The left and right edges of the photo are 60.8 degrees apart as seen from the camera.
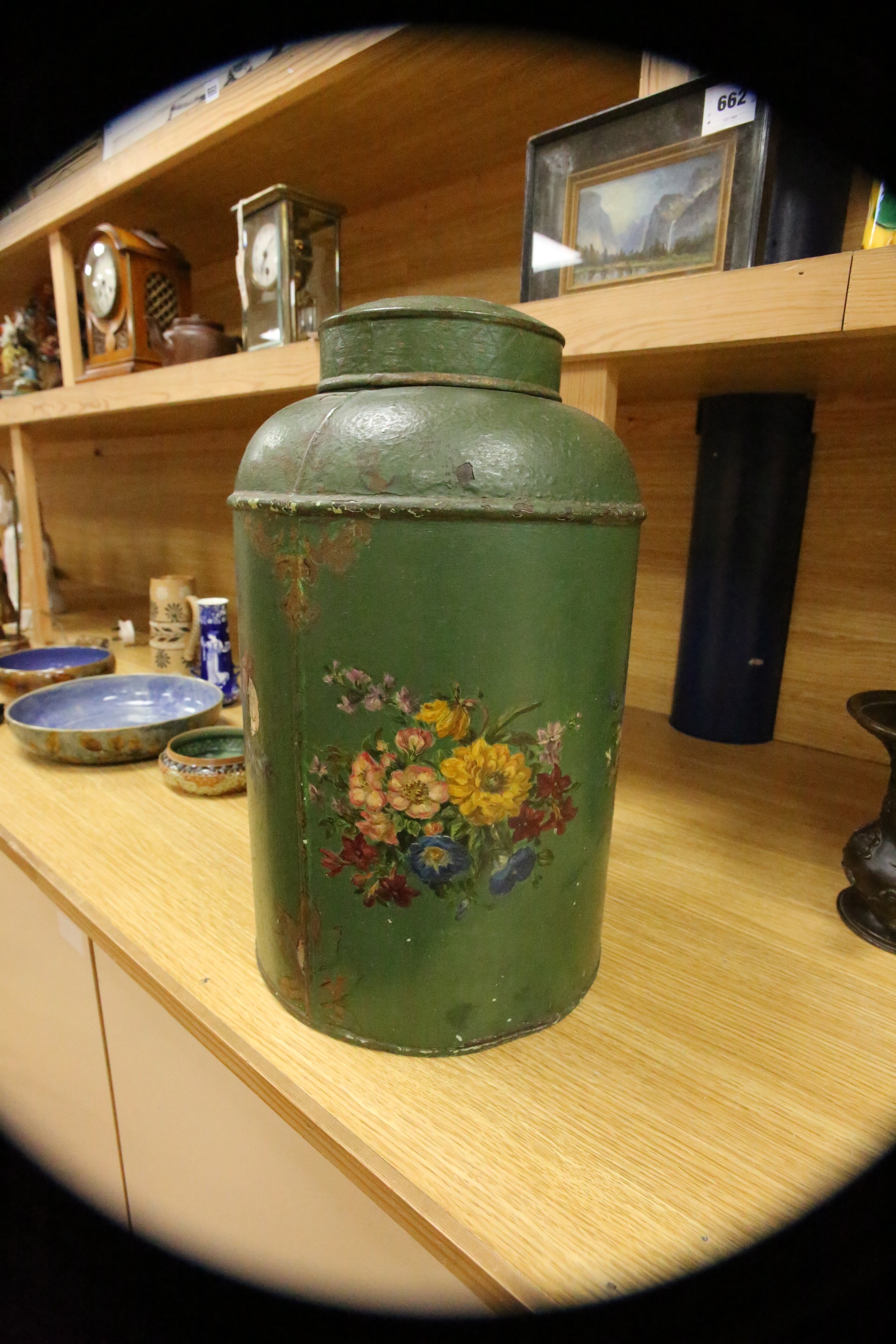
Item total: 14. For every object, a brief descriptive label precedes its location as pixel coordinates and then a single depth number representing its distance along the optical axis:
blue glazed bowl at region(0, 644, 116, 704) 1.26
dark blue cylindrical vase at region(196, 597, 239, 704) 1.30
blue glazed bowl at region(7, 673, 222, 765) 1.01
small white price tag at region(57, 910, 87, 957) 0.74
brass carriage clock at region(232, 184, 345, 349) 1.09
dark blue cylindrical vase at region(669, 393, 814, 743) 1.00
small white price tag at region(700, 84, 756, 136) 0.62
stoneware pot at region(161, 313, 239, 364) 1.26
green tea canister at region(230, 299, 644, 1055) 0.44
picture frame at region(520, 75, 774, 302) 0.63
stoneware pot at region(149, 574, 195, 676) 1.44
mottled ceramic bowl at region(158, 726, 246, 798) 0.94
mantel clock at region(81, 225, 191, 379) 1.37
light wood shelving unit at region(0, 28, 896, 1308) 0.44
